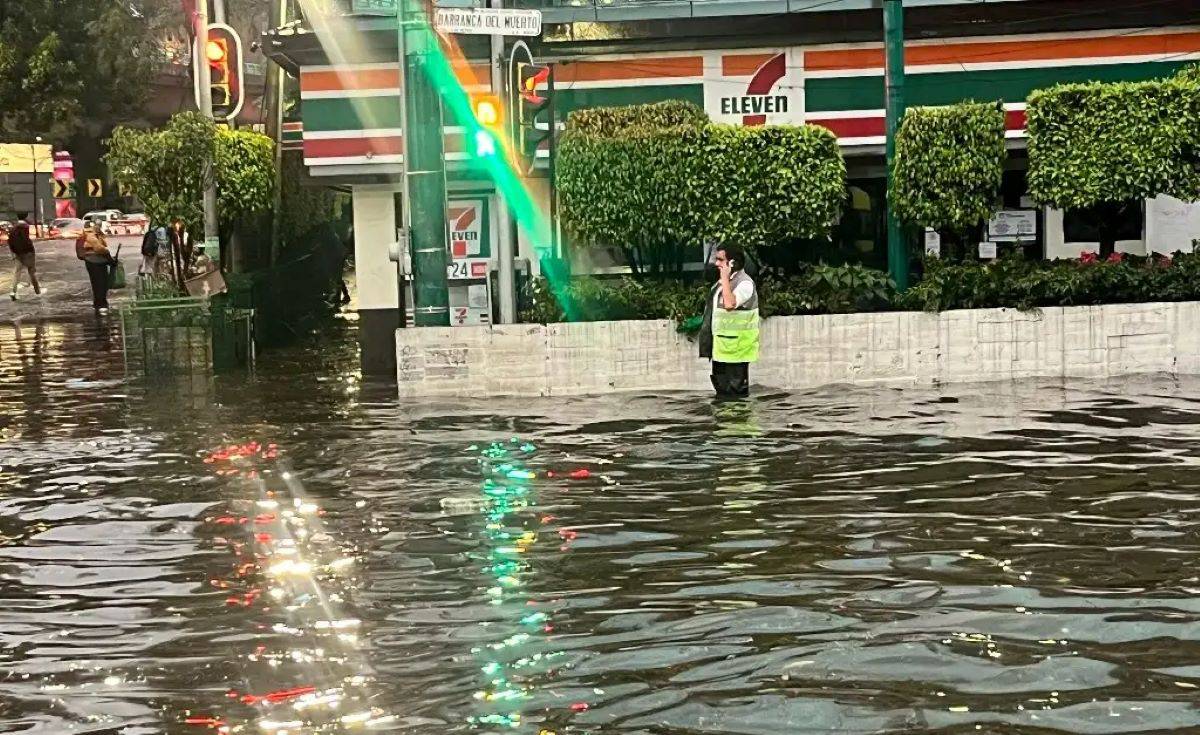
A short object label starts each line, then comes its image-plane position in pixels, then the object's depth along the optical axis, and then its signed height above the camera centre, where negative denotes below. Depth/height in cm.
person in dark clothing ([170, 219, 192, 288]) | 2145 +50
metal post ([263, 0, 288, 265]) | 2822 +312
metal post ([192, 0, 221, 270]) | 2112 +248
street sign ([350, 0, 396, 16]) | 2130 +362
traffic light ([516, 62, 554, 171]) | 1652 +176
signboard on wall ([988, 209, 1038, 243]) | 2250 +56
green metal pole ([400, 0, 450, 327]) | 1596 +91
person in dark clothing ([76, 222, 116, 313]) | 2870 +53
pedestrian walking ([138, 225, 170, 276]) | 2359 +55
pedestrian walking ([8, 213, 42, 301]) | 3184 +81
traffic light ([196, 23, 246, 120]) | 2144 +286
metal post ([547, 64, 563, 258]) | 1755 +103
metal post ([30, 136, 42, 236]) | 5762 +472
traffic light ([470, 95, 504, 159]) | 1616 +156
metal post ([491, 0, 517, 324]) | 1697 +40
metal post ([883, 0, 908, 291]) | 1719 +197
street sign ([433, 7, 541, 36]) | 1507 +242
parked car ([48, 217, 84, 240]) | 5769 +230
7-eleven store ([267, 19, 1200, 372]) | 2130 +253
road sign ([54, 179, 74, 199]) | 6391 +411
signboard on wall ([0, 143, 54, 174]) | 5691 +479
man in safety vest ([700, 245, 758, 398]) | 1454 -46
